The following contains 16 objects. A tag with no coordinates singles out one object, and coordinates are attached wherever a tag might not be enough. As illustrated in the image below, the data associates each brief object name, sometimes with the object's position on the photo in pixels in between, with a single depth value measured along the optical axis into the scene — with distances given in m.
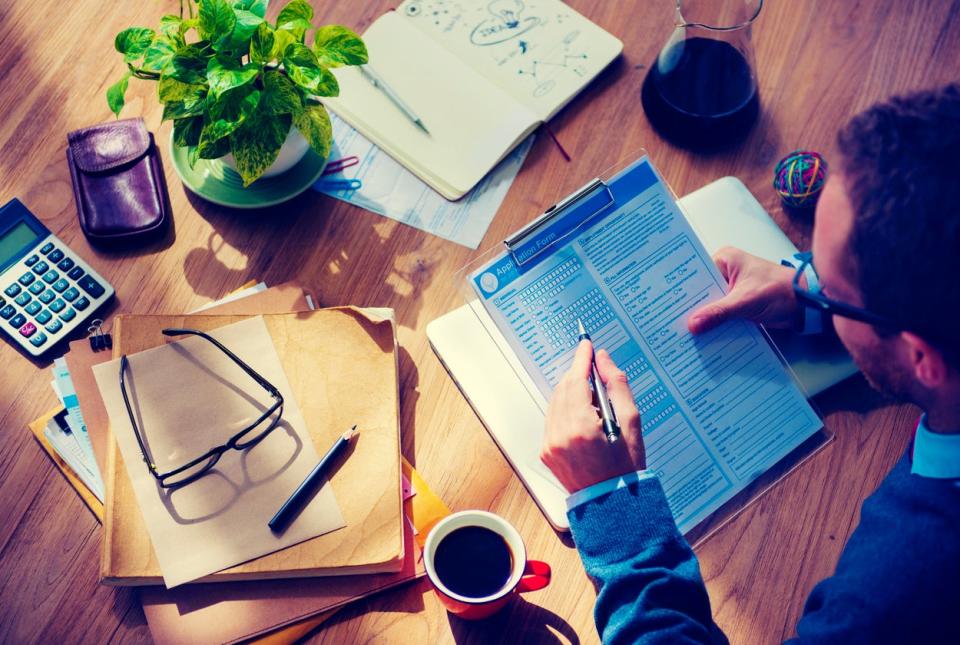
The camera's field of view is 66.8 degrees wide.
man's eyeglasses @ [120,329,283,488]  0.82
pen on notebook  1.04
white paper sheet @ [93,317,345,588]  0.80
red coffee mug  0.74
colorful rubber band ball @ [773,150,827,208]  0.97
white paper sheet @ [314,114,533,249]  1.00
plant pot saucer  0.97
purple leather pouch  0.96
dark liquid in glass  0.99
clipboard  0.86
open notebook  1.03
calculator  0.91
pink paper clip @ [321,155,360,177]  1.02
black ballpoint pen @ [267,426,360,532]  0.80
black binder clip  0.88
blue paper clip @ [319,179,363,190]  1.02
